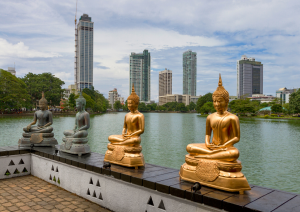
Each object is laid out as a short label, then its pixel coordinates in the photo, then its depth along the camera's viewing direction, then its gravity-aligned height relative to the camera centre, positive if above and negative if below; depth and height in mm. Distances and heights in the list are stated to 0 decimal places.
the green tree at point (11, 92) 38975 +2042
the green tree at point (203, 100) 66438 +1193
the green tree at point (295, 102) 42691 +420
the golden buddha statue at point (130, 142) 4771 -780
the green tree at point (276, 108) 52156 -812
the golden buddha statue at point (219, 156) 3422 -783
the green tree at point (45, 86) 47531 +3754
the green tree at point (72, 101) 50250 +656
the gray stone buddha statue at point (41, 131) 7164 -823
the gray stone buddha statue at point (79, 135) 6031 -799
